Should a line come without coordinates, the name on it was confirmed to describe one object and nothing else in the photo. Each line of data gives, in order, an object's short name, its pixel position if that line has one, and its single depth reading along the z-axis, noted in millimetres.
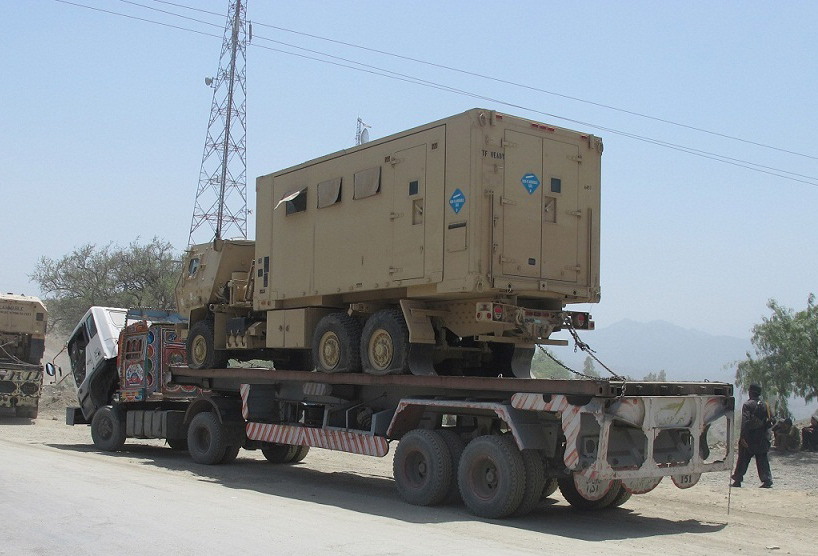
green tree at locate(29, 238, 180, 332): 38716
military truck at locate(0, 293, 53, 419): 24438
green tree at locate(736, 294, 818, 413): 19828
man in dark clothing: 13648
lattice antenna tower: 35000
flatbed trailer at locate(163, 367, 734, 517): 9703
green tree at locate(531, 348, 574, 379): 51594
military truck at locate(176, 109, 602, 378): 11141
